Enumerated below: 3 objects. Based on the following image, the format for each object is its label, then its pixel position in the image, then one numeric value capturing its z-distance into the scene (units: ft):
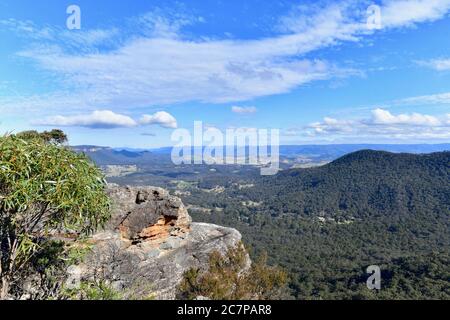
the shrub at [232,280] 46.24
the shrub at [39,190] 28.19
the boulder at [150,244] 47.67
